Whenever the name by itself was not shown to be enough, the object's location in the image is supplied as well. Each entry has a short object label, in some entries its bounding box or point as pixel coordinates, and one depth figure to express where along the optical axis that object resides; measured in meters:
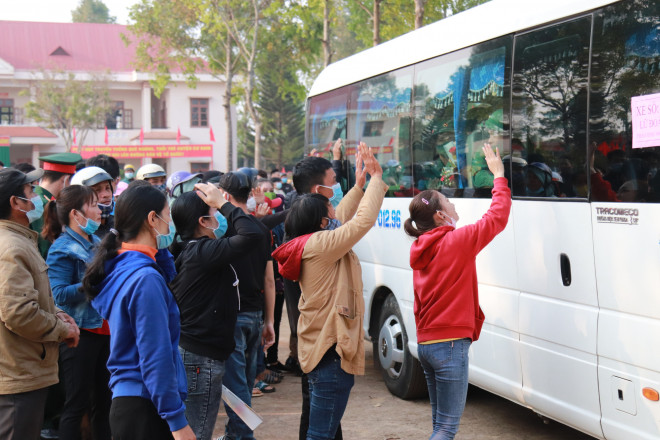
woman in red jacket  4.34
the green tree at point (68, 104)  39.94
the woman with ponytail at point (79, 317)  4.75
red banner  42.66
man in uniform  6.10
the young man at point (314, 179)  5.20
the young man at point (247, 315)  4.93
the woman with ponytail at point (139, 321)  3.02
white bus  4.09
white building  43.41
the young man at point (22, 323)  3.73
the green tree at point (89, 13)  74.38
